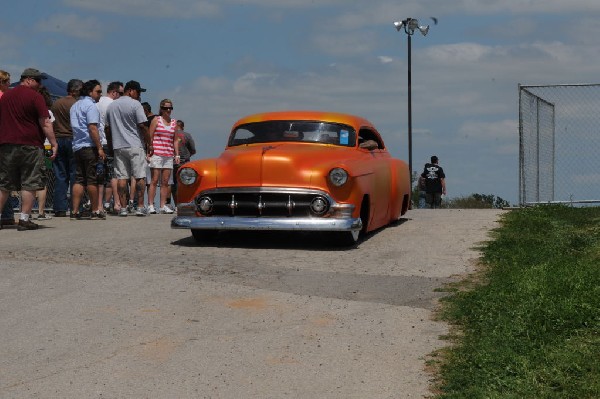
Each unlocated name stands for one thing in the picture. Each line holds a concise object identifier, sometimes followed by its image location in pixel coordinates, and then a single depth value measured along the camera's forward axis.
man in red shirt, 13.66
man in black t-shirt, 27.66
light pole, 30.33
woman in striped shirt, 16.94
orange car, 11.20
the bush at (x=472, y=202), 31.03
